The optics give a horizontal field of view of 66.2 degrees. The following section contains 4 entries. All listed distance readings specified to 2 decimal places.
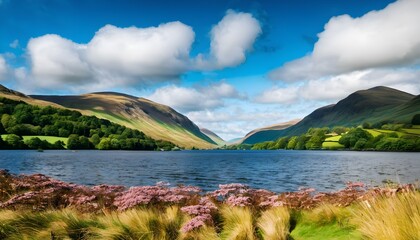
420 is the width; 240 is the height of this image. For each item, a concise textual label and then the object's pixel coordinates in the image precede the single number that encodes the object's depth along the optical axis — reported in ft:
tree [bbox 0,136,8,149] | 522.35
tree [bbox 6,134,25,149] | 535.60
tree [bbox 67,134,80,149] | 622.95
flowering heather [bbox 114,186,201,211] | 42.04
